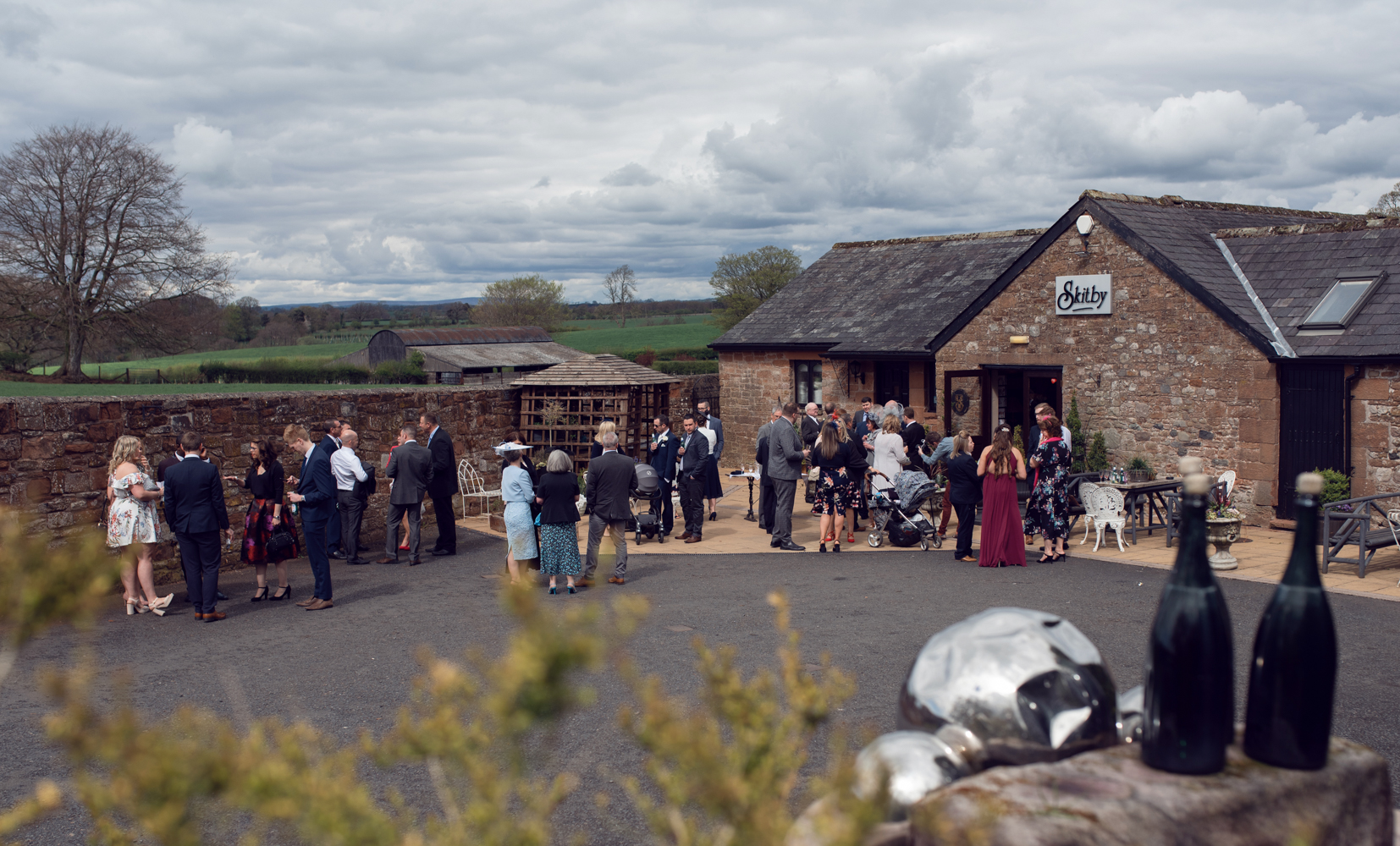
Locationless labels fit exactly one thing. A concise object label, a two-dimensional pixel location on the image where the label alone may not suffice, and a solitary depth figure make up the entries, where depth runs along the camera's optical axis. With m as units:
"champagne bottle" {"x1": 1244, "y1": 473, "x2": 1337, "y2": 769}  2.38
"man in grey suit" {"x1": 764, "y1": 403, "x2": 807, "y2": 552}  11.81
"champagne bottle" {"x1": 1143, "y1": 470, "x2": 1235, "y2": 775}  2.32
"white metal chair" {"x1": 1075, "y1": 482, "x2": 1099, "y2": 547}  11.78
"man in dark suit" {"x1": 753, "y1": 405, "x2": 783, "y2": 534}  12.35
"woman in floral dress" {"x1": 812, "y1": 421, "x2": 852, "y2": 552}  11.59
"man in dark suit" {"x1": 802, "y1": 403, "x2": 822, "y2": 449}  12.99
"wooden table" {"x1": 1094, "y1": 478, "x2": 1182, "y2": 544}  12.07
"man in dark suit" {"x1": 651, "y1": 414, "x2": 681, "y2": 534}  13.10
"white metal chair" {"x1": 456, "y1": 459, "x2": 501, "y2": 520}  14.55
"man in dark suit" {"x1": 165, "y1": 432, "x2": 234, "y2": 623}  8.85
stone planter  10.41
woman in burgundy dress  10.41
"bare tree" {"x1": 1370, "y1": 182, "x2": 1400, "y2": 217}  37.19
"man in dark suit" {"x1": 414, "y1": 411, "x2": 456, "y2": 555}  11.89
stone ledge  2.08
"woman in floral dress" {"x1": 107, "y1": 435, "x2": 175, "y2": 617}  8.97
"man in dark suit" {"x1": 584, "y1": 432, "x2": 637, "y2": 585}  10.08
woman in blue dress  9.53
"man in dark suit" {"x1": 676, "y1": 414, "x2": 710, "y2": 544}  12.69
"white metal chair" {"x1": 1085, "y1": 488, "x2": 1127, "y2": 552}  11.59
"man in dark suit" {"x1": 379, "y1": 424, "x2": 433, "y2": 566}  11.51
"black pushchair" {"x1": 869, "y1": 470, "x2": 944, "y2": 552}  12.02
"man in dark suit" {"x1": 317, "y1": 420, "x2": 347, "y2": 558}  10.59
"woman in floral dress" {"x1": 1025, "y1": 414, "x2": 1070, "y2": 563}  10.80
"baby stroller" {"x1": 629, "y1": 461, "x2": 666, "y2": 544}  12.38
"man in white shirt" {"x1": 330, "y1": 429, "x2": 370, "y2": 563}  11.32
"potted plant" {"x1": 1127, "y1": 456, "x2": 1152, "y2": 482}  13.23
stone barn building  12.21
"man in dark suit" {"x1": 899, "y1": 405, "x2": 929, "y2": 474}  12.92
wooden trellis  15.41
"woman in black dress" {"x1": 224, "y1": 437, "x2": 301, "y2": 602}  9.51
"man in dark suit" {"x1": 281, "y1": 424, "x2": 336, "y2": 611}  9.31
